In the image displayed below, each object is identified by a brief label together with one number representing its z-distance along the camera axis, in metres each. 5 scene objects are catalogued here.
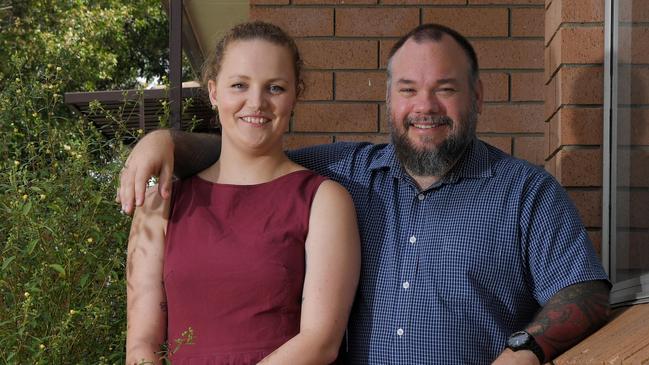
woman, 2.47
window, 2.77
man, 2.50
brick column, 3.21
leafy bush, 2.46
